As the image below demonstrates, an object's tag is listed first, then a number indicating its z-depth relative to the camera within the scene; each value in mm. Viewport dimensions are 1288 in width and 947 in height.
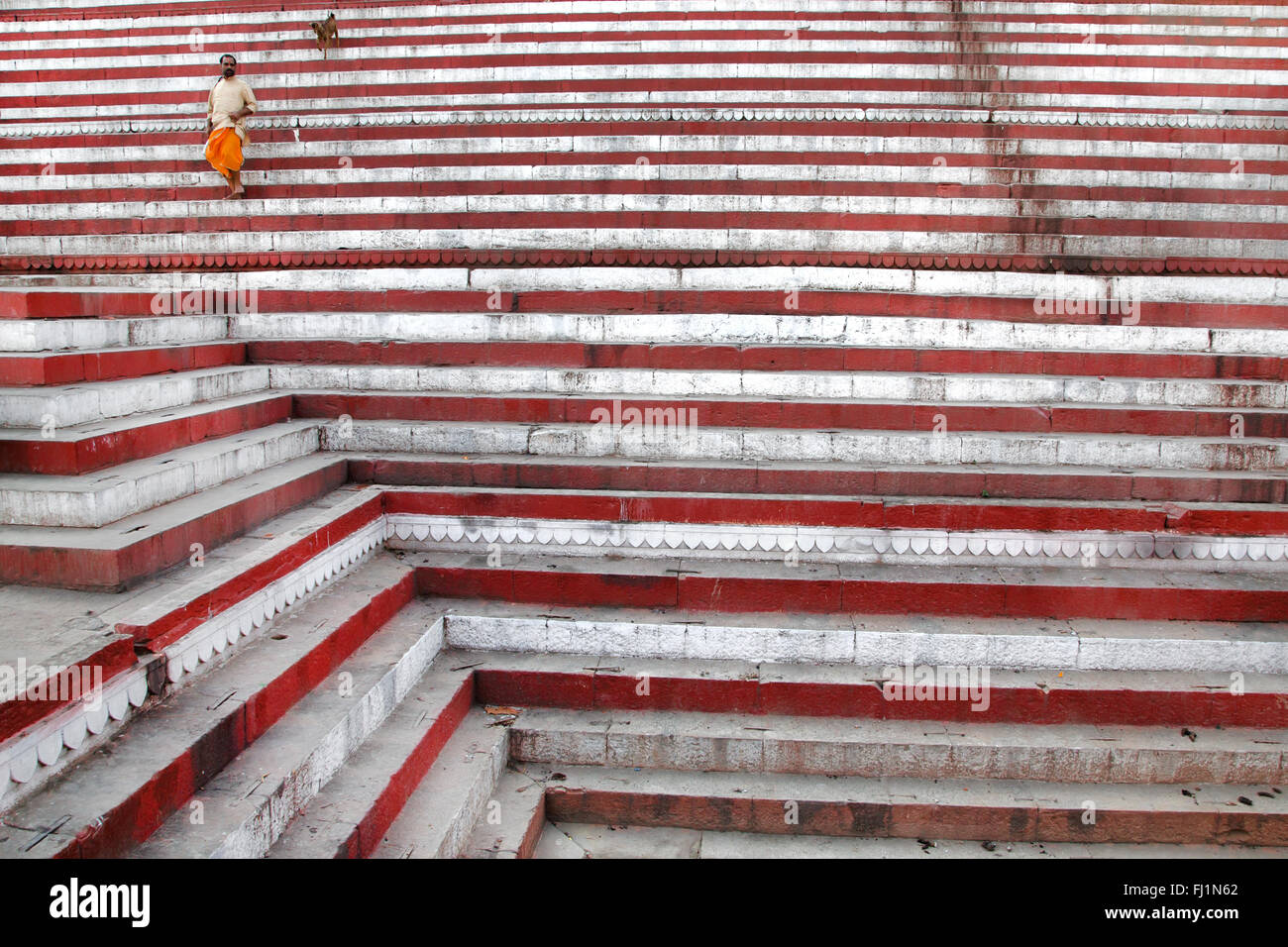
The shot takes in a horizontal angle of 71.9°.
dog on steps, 10008
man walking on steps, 7551
